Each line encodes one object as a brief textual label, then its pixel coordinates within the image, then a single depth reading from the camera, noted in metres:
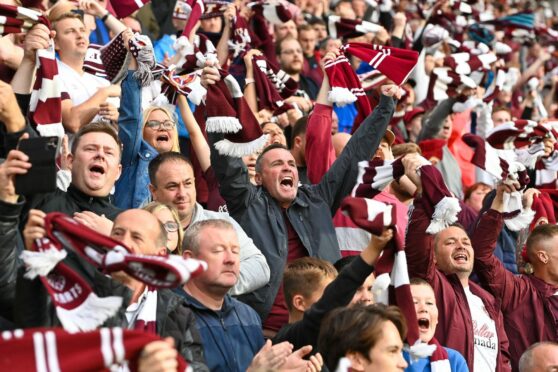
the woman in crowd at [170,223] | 10.33
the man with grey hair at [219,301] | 9.51
